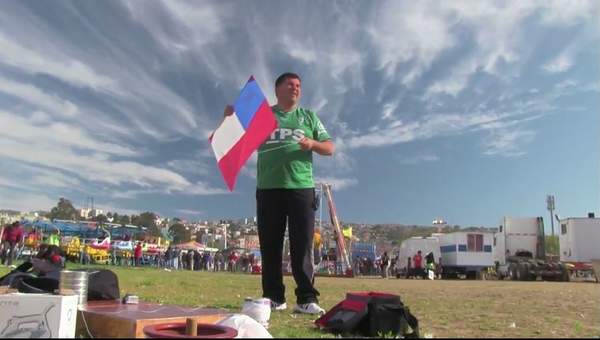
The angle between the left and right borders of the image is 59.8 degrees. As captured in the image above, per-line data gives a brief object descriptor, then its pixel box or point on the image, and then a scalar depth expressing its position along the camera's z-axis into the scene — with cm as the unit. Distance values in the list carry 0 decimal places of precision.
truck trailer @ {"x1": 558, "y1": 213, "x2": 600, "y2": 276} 2850
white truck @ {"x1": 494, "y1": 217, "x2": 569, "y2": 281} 3069
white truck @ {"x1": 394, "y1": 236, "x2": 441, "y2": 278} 3542
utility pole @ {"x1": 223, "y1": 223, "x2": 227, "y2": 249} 8125
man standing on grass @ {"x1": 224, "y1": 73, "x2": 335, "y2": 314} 563
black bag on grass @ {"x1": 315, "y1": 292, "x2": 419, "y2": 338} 376
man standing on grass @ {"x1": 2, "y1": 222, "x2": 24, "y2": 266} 1995
